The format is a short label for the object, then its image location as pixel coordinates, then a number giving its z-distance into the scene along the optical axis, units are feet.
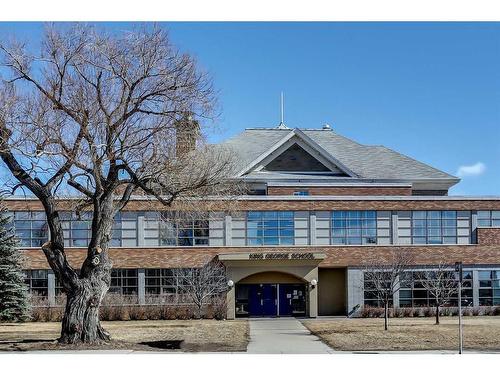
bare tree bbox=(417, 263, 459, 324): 110.35
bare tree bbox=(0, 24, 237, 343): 64.64
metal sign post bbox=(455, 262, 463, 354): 61.21
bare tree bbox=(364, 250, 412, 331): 107.60
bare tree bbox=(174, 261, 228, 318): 113.19
